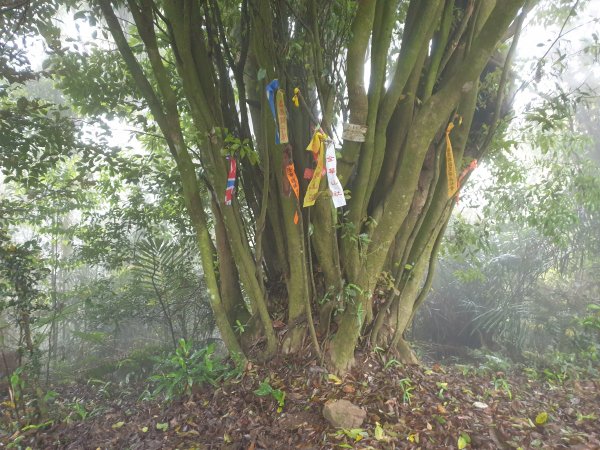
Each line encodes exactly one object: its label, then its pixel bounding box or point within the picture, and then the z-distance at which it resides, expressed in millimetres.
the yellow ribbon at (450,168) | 2703
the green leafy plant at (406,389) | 2433
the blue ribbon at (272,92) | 2389
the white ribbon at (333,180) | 2154
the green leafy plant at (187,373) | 2715
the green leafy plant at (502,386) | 2835
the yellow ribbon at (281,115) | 2369
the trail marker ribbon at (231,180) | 2672
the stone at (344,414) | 2193
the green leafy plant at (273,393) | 2418
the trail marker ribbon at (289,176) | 2449
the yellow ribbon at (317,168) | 2191
